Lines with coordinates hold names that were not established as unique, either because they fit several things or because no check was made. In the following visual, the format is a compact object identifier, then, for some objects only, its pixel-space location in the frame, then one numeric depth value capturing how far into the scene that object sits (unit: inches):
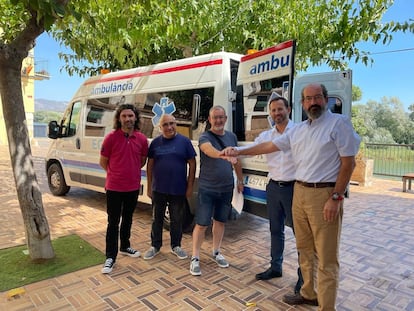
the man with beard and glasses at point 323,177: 94.7
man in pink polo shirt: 141.0
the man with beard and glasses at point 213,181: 134.4
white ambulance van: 151.3
